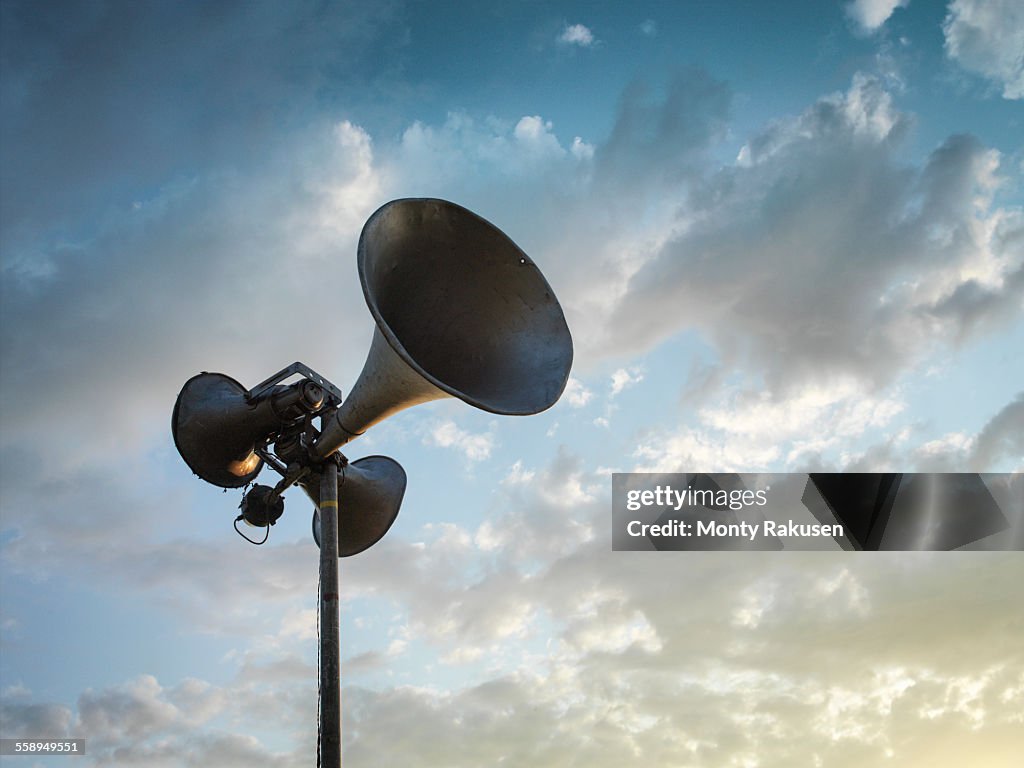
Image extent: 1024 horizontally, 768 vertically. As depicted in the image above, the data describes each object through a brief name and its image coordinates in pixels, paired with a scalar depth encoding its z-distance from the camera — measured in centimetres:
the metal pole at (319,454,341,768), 896
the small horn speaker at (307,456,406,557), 1193
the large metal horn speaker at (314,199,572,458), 979
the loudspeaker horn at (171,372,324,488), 1058
